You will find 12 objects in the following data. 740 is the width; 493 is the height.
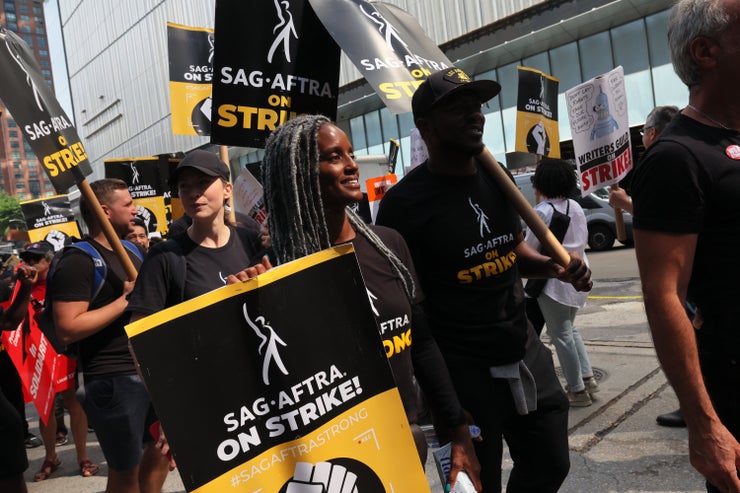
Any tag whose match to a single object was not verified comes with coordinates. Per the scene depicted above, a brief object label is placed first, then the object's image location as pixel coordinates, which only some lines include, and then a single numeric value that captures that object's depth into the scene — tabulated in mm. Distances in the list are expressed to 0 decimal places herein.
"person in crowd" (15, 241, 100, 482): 4688
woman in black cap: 2457
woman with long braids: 1998
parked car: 15094
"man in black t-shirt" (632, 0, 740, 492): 1656
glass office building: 18922
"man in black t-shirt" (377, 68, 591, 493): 2420
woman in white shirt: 4488
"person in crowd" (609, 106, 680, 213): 4085
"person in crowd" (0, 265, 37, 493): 2975
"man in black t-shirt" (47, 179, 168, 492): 3055
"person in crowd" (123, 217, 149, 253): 4535
